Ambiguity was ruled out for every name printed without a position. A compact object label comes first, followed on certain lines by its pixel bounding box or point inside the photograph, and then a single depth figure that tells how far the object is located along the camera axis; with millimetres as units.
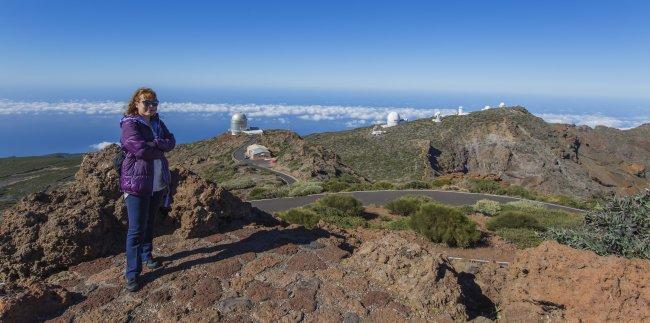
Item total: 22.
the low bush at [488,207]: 13078
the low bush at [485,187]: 19609
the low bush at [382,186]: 20383
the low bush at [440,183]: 22270
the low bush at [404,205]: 12516
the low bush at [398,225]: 10141
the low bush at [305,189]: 18297
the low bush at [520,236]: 8945
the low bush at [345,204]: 12188
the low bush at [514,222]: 10445
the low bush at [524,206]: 13629
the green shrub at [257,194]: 17881
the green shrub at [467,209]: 13172
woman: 4141
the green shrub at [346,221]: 10466
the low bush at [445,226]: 8703
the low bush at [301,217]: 9484
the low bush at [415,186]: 20625
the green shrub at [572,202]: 16594
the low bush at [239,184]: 23728
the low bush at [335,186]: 19750
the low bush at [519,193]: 18495
